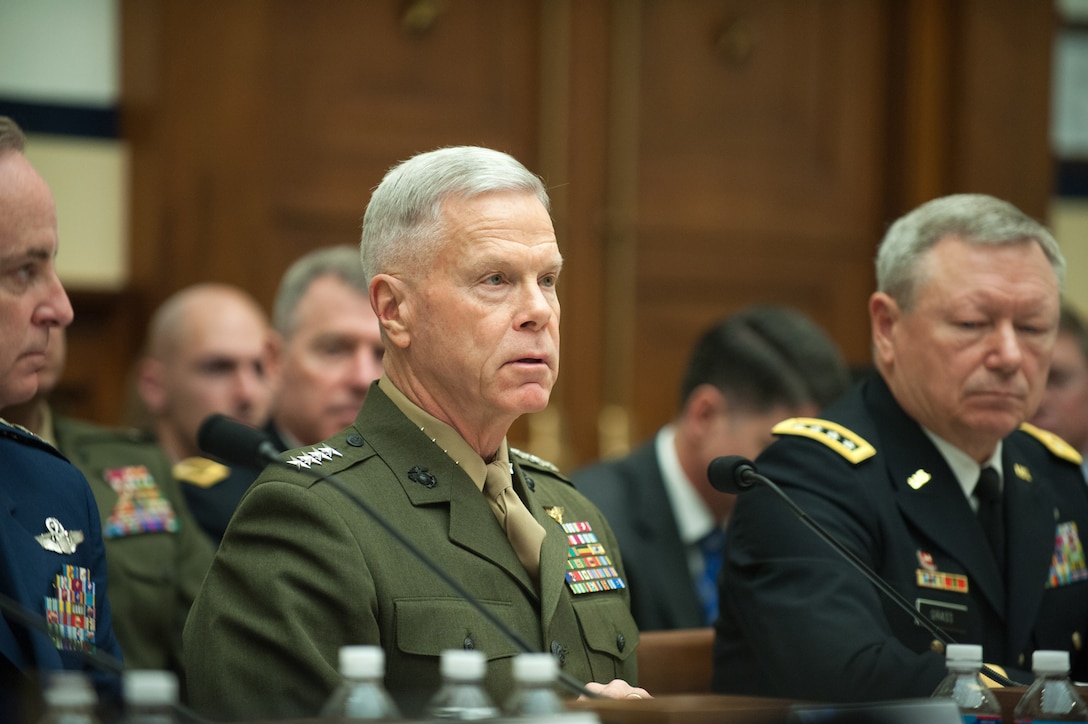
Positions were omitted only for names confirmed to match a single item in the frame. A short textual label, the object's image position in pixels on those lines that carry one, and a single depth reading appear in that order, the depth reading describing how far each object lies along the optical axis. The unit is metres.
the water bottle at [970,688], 3.87
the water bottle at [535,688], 3.64
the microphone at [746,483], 4.06
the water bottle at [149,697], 3.53
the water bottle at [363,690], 3.63
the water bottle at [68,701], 3.52
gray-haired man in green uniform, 3.94
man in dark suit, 4.98
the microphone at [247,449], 3.85
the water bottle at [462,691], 3.64
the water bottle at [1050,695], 3.83
